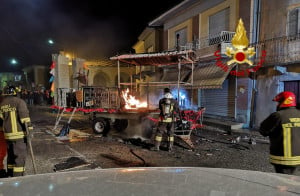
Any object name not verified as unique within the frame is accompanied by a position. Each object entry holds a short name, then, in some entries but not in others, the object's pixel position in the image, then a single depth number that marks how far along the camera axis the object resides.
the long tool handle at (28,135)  4.07
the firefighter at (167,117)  6.51
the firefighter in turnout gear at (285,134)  2.92
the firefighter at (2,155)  4.42
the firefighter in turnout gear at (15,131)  4.00
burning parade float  8.15
